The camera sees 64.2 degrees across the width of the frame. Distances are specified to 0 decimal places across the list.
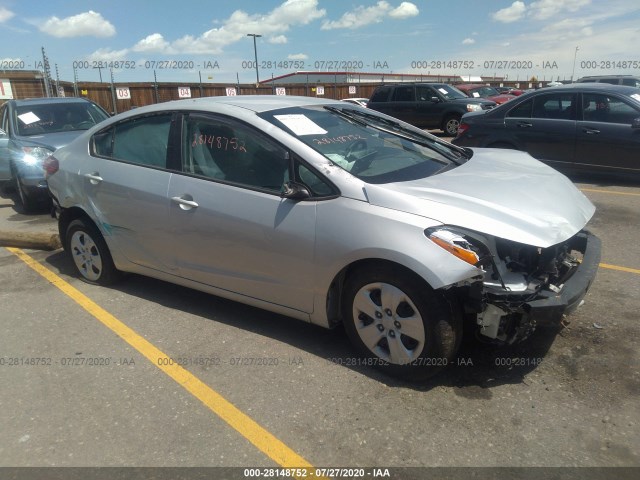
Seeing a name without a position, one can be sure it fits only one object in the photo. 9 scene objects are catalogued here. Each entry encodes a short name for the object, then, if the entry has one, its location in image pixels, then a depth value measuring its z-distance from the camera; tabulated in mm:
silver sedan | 2760
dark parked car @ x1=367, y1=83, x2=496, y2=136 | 14789
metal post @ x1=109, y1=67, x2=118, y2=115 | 23469
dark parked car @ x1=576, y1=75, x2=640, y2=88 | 15073
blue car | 7273
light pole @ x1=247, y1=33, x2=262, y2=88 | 40538
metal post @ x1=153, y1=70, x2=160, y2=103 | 26192
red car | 22850
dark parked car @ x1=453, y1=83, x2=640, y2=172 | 7613
